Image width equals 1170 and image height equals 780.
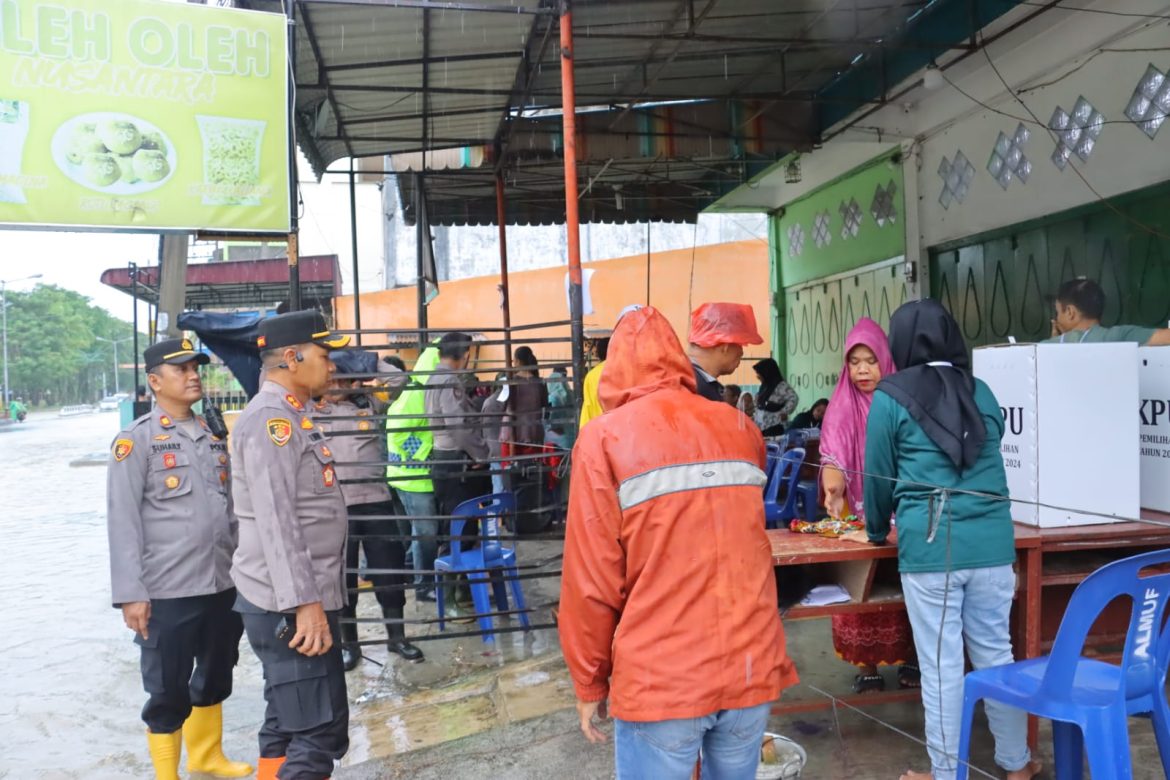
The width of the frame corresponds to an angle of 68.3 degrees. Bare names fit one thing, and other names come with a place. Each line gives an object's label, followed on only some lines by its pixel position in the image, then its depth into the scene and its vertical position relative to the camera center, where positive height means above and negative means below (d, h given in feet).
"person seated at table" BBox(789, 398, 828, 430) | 28.40 -1.47
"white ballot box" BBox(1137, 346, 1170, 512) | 11.17 -0.78
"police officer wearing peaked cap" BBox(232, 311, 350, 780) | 9.29 -1.90
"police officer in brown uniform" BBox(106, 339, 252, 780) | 11.51 -2.22
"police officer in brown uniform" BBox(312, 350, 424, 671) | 16.56 -2.14
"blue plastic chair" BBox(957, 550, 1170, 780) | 7.49 -2.91
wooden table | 10.26 -2.52
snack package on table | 11.18 -2.02
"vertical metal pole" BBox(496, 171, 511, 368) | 25.73 +4.35
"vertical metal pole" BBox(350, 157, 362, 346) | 24.75 +4.63
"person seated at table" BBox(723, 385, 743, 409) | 26.88 -0.54
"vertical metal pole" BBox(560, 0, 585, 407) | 14.88 +3.21
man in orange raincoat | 6.61 -1.69
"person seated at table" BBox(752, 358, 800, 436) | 26.27 -0.89
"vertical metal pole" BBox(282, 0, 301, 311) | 14.98 +4.10
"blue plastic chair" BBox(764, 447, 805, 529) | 20.10 -2.86
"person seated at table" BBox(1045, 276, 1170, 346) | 12.95 +0.76
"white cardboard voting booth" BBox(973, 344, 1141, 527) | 10.44 -0.77
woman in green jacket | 9.28 -1.53
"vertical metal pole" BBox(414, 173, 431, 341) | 27.89 +5.03
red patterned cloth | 12.21 -3.79
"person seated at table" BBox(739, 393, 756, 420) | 26.77 -0.99
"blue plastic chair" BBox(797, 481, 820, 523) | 20.95 -3.11
